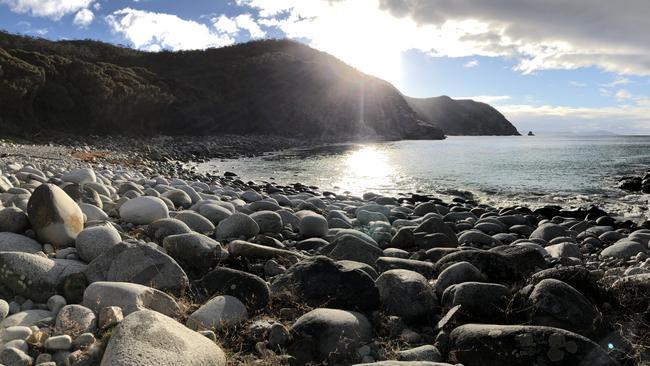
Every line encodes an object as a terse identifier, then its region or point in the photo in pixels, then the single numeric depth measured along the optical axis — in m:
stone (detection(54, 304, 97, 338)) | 3.19
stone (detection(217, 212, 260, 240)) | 6.42
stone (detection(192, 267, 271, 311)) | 4.11
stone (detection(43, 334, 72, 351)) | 2.99
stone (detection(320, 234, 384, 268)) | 5.70
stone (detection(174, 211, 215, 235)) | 6.53
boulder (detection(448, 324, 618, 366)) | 3.14
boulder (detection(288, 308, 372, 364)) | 3.41
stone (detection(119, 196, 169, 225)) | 6.29
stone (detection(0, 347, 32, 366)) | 2.82
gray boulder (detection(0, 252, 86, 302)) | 3.84
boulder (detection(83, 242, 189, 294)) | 4.12
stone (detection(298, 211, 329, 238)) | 7.63
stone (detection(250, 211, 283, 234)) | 7.23
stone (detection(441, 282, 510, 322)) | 3.89
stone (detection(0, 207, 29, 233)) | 4.94
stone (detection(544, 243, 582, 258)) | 7.21
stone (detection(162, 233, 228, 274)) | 4.82
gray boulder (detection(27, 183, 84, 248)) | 4.88
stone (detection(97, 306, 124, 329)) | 3.26
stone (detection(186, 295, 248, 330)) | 3.62
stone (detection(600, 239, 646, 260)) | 7.15
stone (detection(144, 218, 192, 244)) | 5.61
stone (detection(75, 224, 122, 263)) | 4.57
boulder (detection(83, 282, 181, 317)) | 3.55
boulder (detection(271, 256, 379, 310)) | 4.20
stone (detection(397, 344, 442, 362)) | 3.36
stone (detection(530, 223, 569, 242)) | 9.32
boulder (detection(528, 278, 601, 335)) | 3.66
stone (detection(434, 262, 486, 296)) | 4.57
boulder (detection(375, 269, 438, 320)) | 4.18
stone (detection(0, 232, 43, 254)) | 4.53
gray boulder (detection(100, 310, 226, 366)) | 2.66
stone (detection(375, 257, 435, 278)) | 5.35
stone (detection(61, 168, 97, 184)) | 9.33
